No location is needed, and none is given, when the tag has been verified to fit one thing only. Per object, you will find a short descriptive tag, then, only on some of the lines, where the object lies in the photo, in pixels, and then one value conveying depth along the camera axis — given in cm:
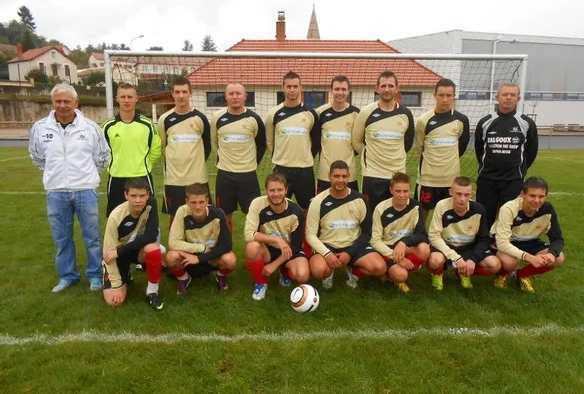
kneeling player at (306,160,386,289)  369
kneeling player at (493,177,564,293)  353
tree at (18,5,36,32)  10655
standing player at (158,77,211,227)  418
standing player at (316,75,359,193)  425
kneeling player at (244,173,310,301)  361
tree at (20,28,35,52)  5897
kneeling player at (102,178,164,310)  347
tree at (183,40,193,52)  9564
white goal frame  527
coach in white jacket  354
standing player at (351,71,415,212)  411
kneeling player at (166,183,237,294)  356
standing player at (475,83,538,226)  397
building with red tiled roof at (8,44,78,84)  5100
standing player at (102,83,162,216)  389
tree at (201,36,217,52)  11604
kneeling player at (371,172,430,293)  370
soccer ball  331
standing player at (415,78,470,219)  416
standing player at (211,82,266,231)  425
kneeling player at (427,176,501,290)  371
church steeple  4250
